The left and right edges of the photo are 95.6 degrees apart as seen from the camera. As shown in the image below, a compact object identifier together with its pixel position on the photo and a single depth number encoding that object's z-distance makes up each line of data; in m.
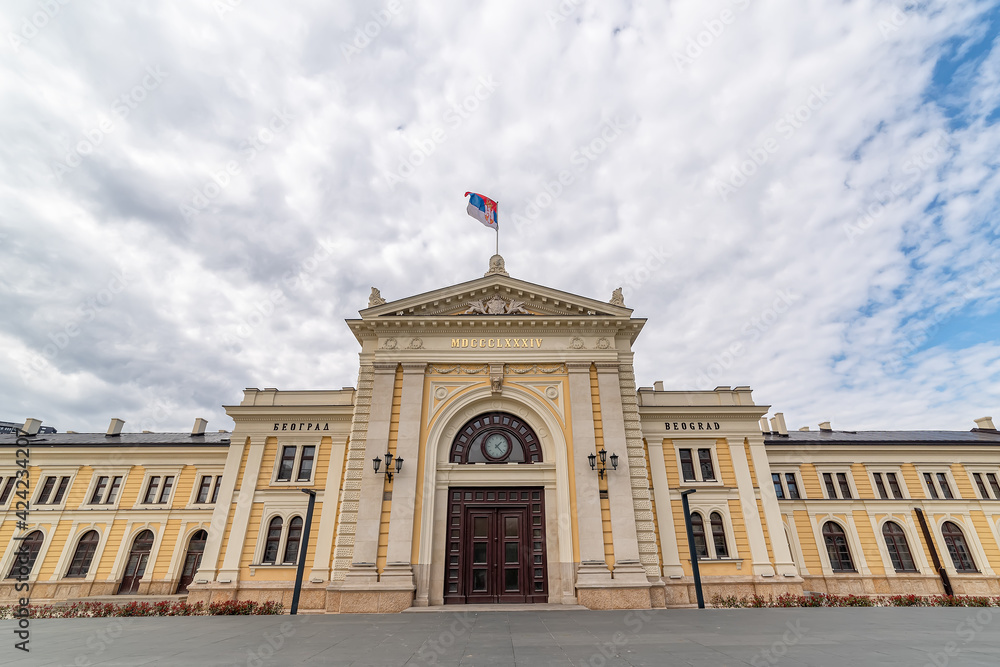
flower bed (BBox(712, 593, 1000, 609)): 18.77
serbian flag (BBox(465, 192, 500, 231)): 22.12
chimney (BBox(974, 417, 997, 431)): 33.81
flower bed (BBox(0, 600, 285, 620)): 17.17
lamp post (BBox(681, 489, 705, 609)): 17.53
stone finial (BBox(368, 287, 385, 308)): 21.42
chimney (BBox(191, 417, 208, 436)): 33.94
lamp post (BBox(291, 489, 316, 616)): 17.45
